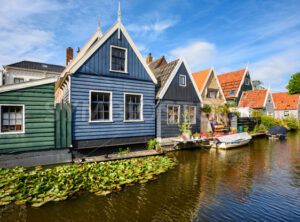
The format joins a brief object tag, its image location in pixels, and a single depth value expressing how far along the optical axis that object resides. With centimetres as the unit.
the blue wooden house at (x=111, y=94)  1026
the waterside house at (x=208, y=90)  1888
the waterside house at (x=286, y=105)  3556
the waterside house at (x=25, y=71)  2773
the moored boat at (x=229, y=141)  1540
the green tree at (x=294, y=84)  5194
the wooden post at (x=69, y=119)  971
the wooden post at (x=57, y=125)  940
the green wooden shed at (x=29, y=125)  842
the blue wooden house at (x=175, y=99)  1402
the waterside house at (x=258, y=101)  2851
